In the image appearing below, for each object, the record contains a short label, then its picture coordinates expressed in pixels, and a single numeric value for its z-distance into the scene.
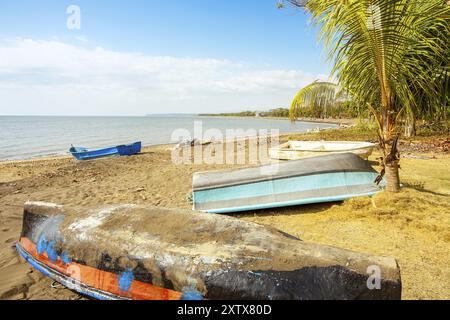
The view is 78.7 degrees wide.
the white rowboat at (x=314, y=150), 9.19
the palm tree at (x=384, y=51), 4.02
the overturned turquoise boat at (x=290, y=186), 5.64
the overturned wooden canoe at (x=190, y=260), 2.39
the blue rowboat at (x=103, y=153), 15.52
